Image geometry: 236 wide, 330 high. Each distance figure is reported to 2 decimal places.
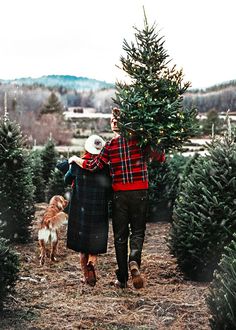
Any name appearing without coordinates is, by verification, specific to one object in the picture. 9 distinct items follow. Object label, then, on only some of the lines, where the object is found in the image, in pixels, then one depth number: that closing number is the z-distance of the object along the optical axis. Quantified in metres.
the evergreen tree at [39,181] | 17.16
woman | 6.33
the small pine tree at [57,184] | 14.78
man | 5.99
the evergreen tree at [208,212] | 6.32
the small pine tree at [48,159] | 18.64
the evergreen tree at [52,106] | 52.62
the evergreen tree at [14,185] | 8.97
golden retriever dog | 7.82
